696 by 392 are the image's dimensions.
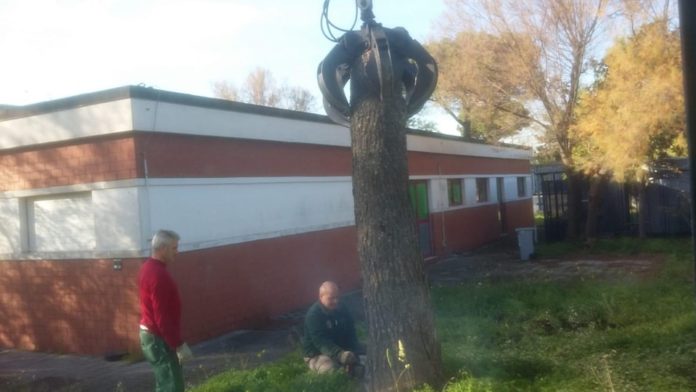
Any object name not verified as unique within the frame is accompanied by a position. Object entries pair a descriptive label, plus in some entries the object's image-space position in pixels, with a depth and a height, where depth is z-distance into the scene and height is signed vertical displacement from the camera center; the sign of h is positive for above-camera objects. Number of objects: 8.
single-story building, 10.05 +0.20
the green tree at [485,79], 18.86 +3.49
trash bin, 18.33 -1.06
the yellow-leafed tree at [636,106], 15.02 +2.02
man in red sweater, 5.91 -0.83
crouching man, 6.39 -1.18
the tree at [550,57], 18.05 +3.81
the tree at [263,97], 41.97 +7.35
